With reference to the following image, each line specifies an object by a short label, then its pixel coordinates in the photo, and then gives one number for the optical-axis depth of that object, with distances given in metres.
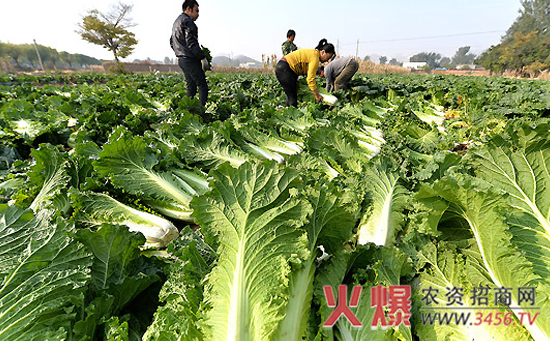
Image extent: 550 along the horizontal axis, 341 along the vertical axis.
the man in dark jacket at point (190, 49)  6.54
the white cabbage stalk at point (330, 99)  8.35
